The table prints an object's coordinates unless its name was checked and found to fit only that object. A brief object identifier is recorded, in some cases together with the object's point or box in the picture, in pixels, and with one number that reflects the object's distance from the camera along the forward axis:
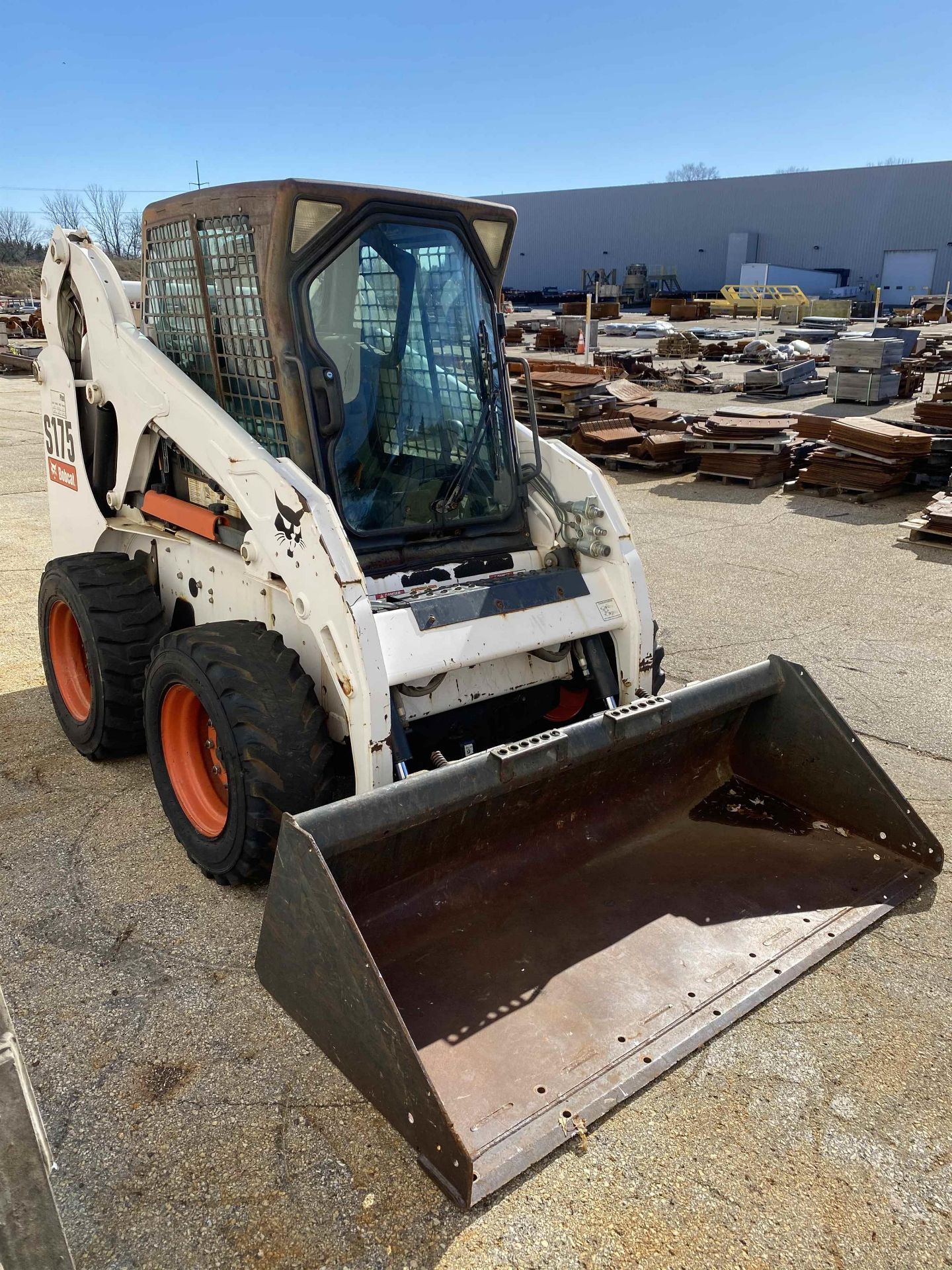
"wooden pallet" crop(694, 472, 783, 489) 11.40
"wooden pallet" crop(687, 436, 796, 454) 11.36
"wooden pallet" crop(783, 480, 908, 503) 10.54
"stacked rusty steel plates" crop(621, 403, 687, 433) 13.25
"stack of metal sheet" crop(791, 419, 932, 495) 10.32
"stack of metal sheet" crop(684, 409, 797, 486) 11.36
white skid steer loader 2.85
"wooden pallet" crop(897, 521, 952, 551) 8.80
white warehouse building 44.69
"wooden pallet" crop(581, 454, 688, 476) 12.24
